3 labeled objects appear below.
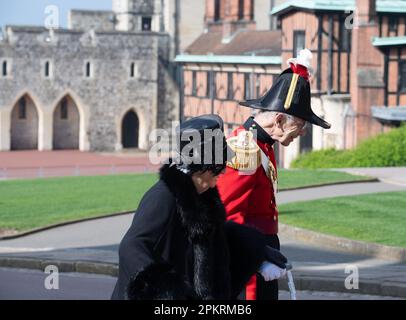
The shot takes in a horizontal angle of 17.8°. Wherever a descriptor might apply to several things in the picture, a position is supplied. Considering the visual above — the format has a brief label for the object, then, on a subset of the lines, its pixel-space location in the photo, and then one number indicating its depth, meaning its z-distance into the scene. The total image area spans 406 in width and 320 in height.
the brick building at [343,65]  42.59
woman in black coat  6.29
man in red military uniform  8.18
